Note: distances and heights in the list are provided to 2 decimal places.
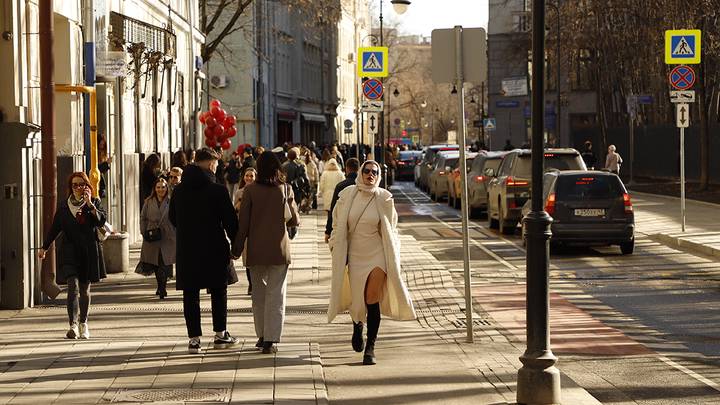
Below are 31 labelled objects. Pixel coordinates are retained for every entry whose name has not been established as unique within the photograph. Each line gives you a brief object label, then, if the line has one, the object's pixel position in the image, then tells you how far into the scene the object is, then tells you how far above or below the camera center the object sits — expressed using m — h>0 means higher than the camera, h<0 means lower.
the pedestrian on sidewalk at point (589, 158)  53.16 -0.02
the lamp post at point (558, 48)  53.30 +3.89
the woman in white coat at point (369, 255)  12.02 -0.74
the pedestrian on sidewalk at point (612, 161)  48.75 -0.10
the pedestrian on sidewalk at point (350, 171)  18.16 -0.13
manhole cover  9.80 -1.51
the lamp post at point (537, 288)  9.92 -0.85
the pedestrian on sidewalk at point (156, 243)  17.97 -0.95
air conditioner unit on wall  62.31 +3.24
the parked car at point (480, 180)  36.72 -0.50
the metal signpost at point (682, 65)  27.47 +1.66
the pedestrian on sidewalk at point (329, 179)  28.18 -0.34
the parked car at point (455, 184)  42.69 -0.71
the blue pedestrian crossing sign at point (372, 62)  26.12 +1.66
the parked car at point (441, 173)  46.92 -0.44
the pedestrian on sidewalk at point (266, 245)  12.38 -0.67
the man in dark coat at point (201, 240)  12.52 -0.64
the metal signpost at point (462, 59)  13.70 +0.89
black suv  24.92 -0.86
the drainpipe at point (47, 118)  17.02 +0.50
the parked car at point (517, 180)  29.67 -0.41
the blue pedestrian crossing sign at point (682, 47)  27.45 +1.96
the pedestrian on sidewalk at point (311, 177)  39.56 -0.44
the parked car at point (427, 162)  54.59 -0.11
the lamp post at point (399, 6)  40.66 +4.05
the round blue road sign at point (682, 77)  27.86 +1.44
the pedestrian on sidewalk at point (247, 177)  17.73 -0.19
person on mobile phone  13.59 -0.76
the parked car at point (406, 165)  73.50 -0.25
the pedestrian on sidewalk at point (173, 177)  19.36 -0.19
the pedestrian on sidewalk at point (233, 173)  33.91 -0.26
